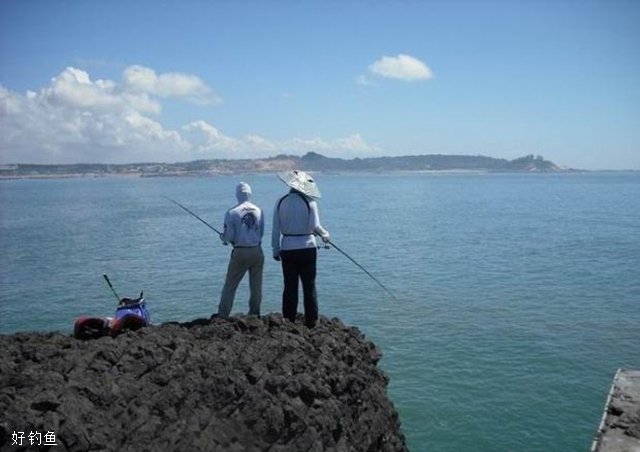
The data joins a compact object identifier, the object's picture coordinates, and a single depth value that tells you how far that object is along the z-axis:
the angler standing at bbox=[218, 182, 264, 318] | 9.09
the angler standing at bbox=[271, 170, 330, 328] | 8.55
